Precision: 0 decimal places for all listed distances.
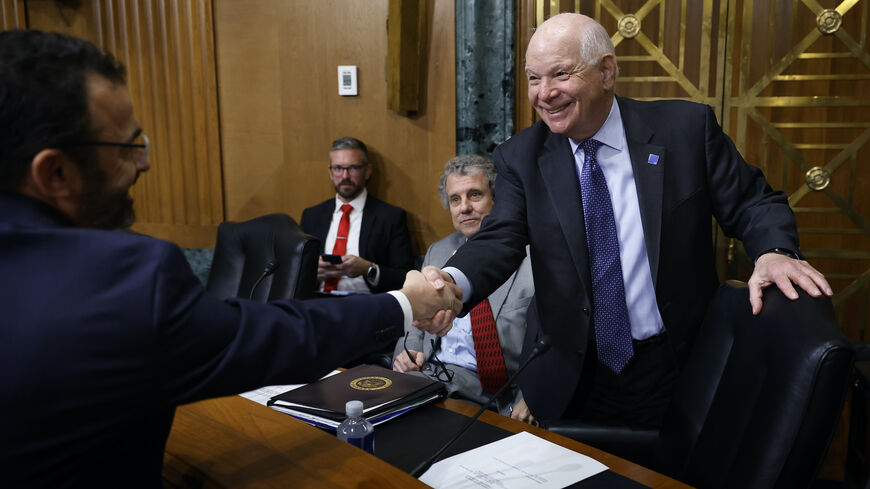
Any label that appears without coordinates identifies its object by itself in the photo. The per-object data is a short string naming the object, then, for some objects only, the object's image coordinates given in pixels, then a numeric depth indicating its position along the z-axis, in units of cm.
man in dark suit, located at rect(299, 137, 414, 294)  342
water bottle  129
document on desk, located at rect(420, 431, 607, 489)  116
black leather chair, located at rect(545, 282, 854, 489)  103
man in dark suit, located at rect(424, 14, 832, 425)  174
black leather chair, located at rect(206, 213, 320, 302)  257
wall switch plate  357
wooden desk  97
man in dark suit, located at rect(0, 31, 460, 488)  75
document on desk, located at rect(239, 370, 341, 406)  161
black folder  147
